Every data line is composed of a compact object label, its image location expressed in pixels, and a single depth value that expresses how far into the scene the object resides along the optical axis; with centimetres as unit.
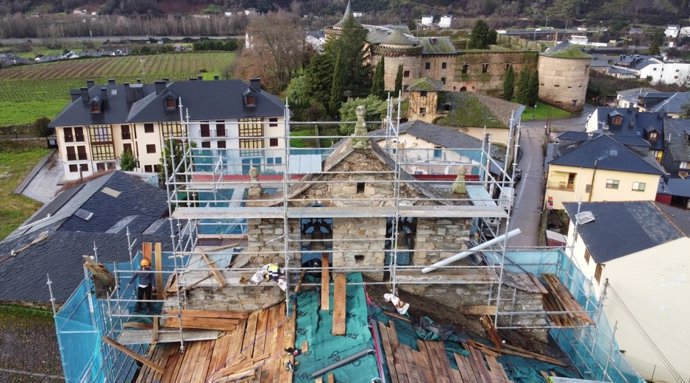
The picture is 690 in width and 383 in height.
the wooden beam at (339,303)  1242
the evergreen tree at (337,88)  5162
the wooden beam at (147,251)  1528
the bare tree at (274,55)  6406
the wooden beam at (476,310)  1476
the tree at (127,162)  4053
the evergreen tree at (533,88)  6078
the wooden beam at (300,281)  1403
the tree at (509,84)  6094
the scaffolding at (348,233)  1377
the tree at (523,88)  6084
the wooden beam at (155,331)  1385
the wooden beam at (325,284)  1333
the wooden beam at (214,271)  1397
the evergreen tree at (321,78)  5366
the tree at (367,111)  4572
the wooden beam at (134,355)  1298
